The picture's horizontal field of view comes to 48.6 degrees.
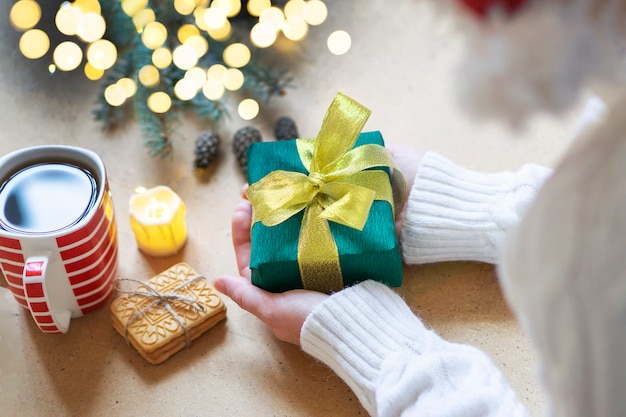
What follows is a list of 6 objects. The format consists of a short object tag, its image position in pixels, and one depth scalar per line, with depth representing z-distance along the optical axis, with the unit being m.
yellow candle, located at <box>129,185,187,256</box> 0.81
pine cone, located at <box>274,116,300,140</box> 0.93
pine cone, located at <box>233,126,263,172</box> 0.91
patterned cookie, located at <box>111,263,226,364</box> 0.75
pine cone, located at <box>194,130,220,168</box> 0.92
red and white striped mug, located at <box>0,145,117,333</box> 0.69
